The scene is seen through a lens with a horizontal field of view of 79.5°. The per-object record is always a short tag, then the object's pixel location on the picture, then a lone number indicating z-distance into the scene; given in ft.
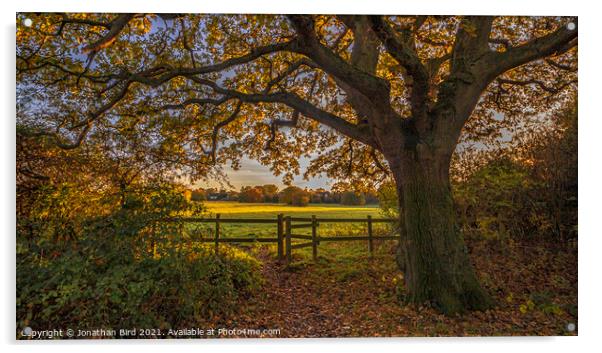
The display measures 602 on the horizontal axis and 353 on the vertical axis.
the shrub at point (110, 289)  13.37
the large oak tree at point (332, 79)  15.12
